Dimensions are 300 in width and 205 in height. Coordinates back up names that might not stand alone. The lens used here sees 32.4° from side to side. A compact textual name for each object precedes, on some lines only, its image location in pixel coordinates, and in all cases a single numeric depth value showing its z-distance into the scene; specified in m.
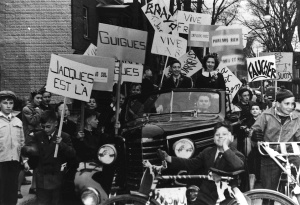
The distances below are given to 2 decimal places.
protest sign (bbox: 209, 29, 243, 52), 12.79
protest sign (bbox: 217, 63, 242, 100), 12.27
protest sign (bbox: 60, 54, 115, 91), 8.45
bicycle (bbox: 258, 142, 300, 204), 5.98
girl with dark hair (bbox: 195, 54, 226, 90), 8.09
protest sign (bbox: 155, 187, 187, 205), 5.57
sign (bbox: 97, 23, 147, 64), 10.05
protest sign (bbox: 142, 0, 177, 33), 13.13
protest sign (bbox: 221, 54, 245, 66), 12.95
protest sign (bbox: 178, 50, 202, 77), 13.17
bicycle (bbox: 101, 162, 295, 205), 5.10
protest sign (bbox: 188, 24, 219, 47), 13.36
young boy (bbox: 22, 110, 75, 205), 6.70
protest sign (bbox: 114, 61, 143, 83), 11.02
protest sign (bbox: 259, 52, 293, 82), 14.11
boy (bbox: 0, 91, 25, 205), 6.85
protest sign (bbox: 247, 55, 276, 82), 11.81
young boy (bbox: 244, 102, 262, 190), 8.01
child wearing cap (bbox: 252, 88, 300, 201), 6.96
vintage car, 6.25
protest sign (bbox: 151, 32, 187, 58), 12.55
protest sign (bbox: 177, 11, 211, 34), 13.77
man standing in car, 8.46
